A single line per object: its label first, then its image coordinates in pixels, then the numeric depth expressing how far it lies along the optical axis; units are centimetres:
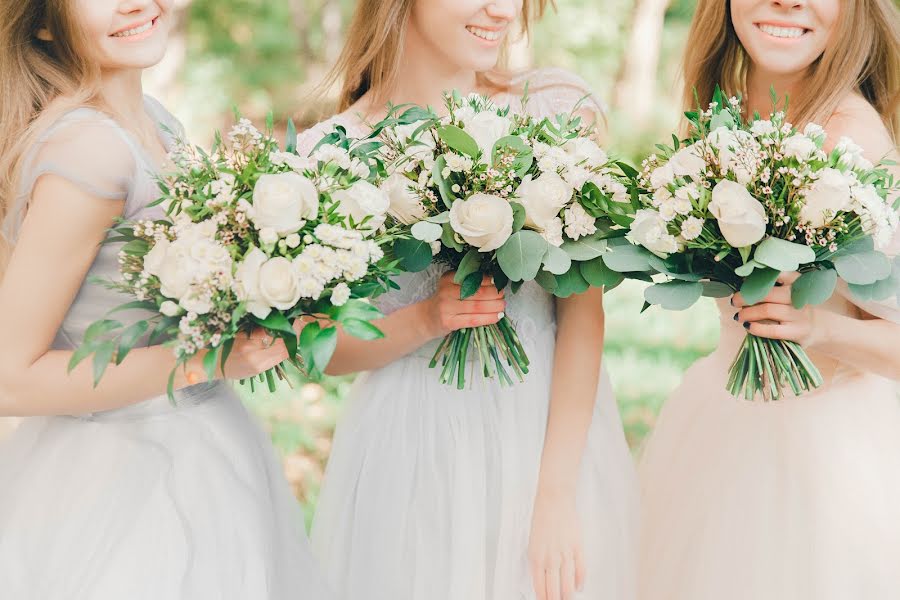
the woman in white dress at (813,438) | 224
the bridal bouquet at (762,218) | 182
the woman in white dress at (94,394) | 184
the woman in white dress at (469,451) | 219
